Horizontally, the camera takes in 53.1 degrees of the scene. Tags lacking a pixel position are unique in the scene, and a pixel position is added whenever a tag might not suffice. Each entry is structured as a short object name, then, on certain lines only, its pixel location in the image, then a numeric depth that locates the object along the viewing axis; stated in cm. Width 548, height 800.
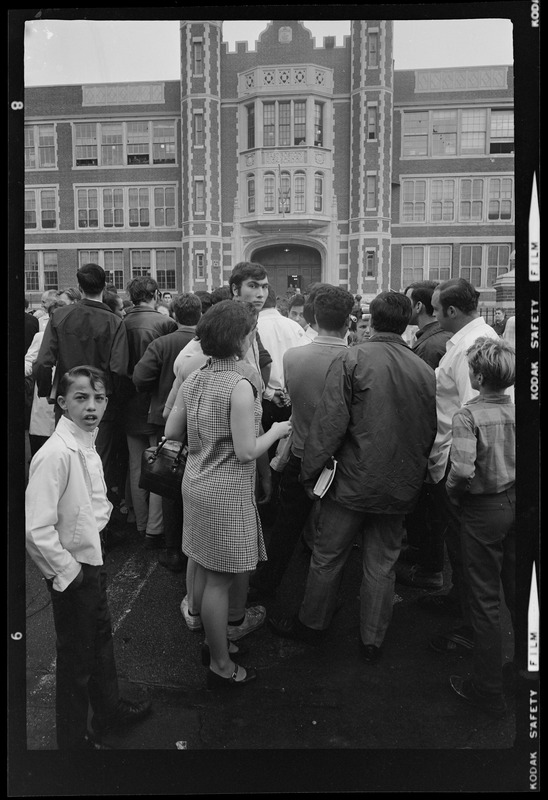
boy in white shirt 210
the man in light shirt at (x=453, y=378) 312
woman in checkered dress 246
